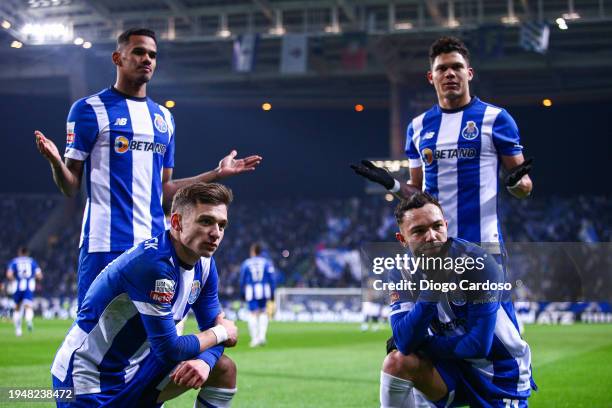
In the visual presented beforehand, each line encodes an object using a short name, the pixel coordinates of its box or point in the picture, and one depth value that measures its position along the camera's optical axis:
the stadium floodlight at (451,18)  25.62
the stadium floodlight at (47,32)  27.73
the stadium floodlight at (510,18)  24.84
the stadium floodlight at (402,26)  26.31
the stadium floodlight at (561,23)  24.18
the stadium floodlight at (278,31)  27.05
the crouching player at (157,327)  3.73
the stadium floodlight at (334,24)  26.31
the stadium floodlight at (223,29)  27.42
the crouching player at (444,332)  3.89
